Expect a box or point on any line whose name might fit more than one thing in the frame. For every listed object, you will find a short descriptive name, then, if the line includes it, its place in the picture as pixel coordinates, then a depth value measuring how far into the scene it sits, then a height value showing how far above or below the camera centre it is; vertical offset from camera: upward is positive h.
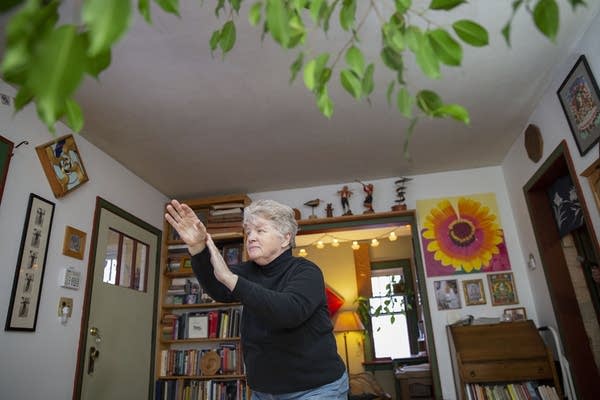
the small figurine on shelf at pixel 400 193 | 4.46 +1.41
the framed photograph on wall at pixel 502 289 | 4.11 +0.35
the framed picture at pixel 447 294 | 4.18 +0.34
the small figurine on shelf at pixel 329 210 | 4.59 +1.30
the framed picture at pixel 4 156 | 2.61 +1.18
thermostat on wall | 3.05 +0.52
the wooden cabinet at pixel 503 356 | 3.40 -0.22
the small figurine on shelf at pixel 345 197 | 4.59 +1.43
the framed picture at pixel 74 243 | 3.15 +0.79
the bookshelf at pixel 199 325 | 4.14 +0.21
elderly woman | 1.40 +0.04
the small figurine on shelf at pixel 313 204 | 4.65 +1.39
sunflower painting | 4.26 +0.91
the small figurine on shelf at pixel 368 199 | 4.52 +1.37
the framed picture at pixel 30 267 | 2.64 +0.55
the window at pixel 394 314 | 6.95 +0.31
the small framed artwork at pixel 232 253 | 4.55 +0.92
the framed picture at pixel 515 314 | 3.96 +0.11
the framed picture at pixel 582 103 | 2.57 +1.31
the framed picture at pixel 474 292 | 4.14 +0.34
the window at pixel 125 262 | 3.68 +0.77
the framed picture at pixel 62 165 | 2.98 +1.31
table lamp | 6.69 +0.20
